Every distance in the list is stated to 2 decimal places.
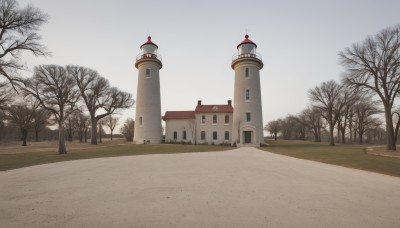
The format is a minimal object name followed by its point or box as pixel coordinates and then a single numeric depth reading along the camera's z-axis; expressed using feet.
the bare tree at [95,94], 117.97
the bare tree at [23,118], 132.79
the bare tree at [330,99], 125.39
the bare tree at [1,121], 125.34
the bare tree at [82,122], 162.40
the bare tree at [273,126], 265.95
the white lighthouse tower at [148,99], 109.19
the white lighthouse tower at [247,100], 103.45
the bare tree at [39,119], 145.30
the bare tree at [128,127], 187.90
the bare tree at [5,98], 79.56
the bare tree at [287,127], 253.73
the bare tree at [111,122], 195.51
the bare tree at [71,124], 161.08
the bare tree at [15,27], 52.16
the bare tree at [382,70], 72.69
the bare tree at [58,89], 71.84
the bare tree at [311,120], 188.65
